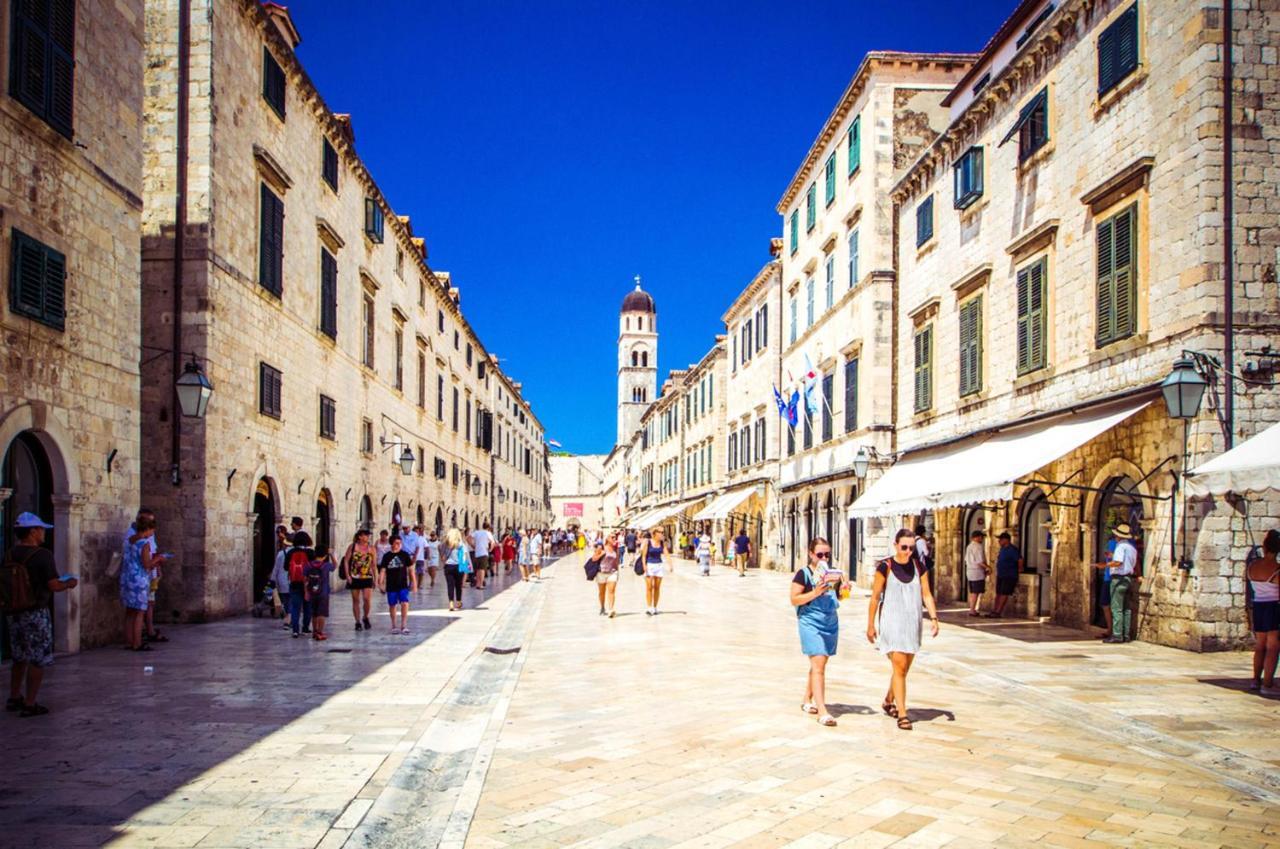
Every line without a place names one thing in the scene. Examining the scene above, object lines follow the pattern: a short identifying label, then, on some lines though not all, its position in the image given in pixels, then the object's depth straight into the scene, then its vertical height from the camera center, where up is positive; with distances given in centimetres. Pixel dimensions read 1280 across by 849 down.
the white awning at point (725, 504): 3938 -137
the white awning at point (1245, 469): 896 +2
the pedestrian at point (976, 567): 1802 -174
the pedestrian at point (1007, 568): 1712 -166
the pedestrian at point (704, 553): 3422 -283
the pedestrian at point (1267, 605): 920 -122
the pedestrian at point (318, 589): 1331 -160
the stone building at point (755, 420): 3731 +205
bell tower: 11275 +1276
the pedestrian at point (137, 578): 1209 -132
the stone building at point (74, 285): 1049 +212
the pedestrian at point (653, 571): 1830 -185
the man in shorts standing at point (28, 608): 795 -111
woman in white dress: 791 -112
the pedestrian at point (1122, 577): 1320 -141
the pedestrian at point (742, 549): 3384 -274
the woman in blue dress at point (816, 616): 825 -121
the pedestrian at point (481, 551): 2634 -214
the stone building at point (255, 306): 1562 +314
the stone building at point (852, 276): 2506 +540
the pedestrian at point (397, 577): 1454 -156
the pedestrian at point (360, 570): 1481 -149
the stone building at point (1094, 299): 1250 +258
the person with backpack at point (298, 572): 1352 -138
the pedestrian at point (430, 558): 2620 -247
